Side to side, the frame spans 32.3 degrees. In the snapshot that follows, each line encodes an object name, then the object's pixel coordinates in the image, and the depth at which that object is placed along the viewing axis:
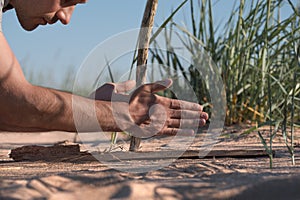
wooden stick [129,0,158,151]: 2.06
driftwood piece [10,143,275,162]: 1.92
